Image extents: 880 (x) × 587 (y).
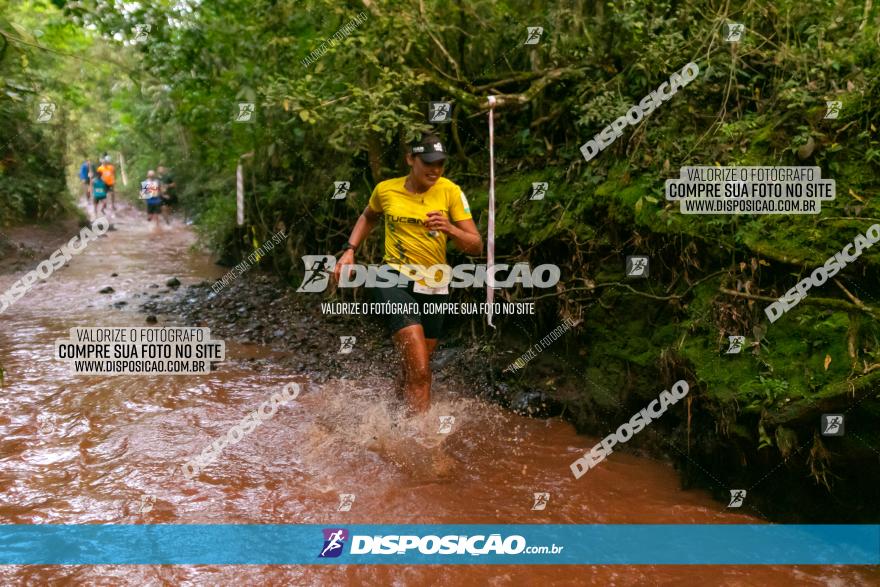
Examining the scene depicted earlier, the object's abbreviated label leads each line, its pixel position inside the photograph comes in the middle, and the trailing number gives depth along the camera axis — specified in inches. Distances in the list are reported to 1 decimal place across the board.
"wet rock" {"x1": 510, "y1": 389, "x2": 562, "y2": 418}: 221.8
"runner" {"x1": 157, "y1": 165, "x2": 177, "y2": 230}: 752.3
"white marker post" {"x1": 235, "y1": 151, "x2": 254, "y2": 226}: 392.5
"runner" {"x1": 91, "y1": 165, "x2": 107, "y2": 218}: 713.0
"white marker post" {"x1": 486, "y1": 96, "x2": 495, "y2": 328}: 222.3
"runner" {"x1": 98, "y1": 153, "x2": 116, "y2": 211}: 707.0
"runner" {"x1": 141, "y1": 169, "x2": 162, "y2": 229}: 689.0
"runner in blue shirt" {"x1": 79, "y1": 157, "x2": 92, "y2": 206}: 722.2
